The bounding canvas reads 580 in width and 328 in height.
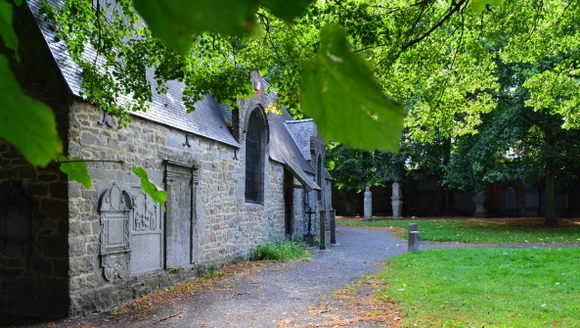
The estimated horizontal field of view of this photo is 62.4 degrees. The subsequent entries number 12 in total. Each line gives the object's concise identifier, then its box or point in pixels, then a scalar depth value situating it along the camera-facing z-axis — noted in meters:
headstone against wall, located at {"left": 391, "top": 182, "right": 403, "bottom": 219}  31.05
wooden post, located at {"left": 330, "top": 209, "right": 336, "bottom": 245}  18.20
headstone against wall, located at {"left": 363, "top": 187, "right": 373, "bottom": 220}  30.97
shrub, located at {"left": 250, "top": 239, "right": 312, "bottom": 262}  13.90
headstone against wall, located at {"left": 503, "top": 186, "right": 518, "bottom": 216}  33.06
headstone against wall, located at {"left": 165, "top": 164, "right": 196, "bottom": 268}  9.95
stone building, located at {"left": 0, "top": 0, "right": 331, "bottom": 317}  7.27
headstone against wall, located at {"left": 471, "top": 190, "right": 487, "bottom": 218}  30.72
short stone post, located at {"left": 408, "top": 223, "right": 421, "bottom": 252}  15.16
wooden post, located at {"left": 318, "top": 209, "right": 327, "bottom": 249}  16.61
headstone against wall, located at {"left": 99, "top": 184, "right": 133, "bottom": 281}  7.90
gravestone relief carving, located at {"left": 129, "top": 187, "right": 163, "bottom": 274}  8.73
